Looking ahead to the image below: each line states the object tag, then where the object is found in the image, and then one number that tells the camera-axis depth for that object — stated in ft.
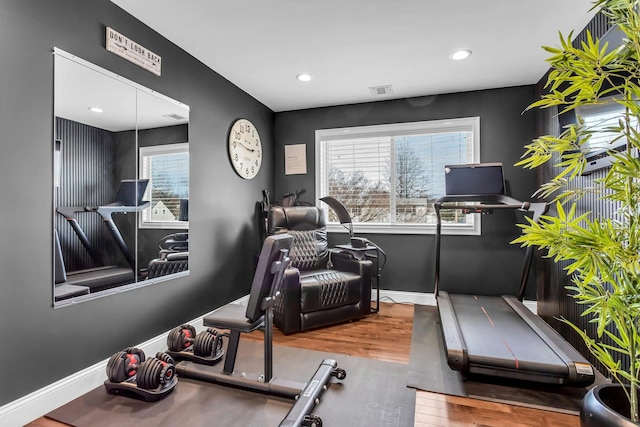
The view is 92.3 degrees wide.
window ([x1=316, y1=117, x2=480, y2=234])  12.57
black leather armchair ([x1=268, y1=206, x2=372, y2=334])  9.68
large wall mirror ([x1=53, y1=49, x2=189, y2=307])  6.19
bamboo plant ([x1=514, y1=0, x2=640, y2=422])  3.58
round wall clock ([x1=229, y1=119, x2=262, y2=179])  11.51
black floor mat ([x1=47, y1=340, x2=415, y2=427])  5.54
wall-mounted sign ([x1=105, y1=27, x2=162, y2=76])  7.01
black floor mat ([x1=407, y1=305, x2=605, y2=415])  6.08
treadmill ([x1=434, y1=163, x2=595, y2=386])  6.37
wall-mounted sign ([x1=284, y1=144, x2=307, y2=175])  14.34
